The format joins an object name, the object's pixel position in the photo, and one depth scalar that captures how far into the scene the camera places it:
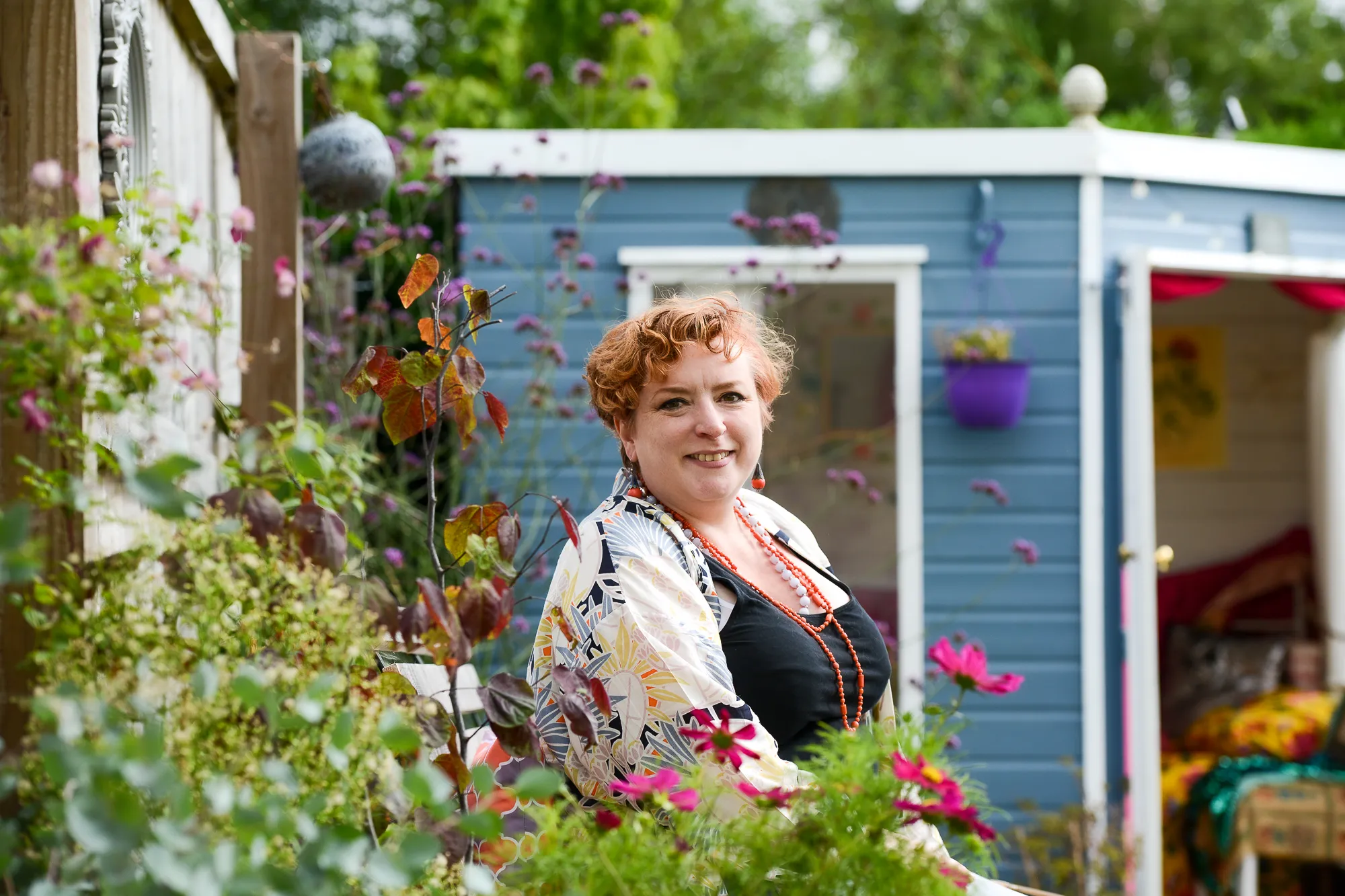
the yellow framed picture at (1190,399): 6.98
